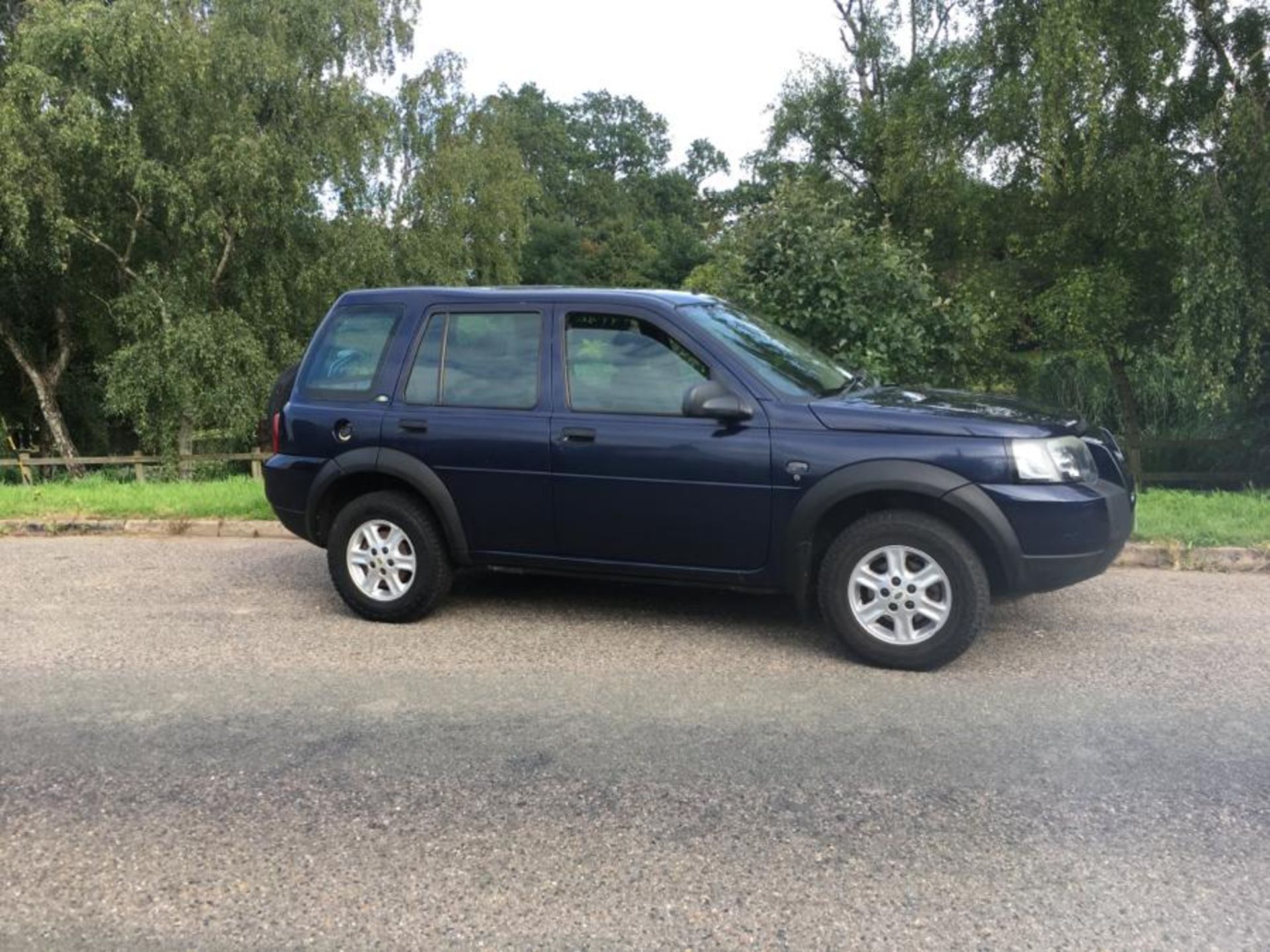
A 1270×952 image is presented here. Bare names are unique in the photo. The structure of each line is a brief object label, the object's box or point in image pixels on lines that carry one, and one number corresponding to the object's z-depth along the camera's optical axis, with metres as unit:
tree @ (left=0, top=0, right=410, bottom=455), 19.20
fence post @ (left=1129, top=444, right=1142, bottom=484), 18.09
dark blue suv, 4.84
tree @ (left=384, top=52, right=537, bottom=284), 27.67
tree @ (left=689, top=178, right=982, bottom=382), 10.84
